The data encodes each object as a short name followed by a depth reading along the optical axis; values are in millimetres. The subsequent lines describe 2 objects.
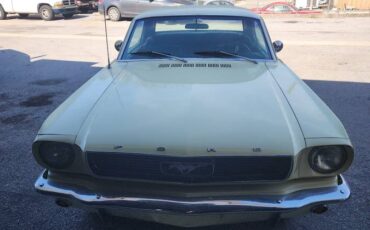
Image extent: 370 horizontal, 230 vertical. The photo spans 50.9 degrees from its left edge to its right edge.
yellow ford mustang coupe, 2348
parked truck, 17609
